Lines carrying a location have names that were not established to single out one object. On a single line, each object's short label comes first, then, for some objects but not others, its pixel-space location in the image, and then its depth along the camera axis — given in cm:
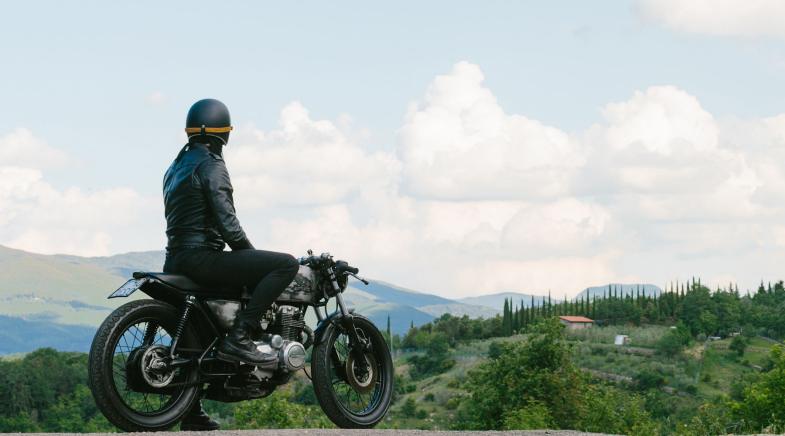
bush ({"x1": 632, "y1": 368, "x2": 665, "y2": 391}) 14838
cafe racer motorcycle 1071
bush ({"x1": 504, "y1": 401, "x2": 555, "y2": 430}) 7206
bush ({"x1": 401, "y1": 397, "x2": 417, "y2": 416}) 14812
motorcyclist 1113
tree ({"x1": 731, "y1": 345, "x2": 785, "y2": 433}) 7456
